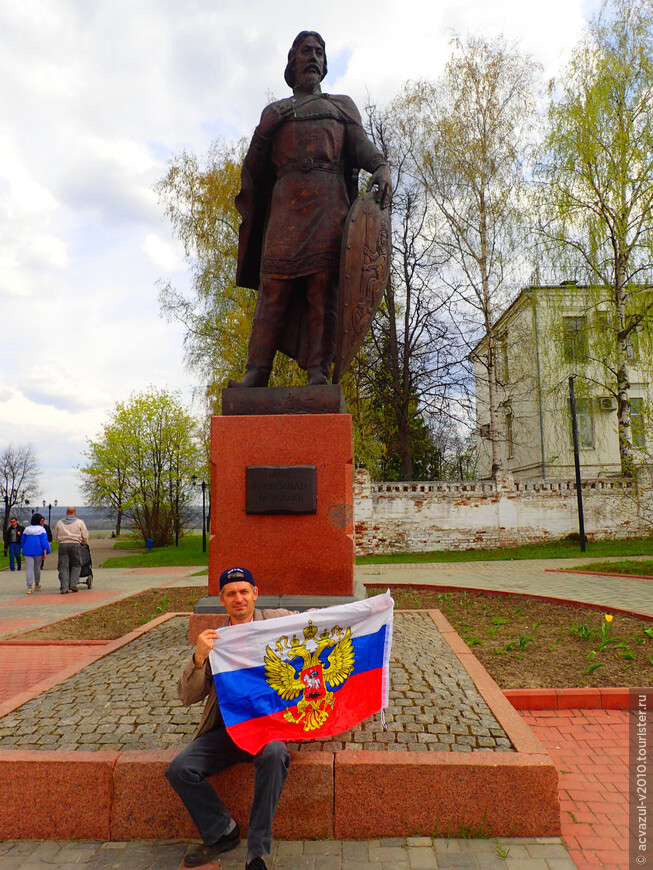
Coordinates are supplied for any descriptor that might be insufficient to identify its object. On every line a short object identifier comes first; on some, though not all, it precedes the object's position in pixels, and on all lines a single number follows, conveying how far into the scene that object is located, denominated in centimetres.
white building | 1920
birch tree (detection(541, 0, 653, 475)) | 1747
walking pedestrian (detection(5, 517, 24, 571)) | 1743
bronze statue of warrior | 479
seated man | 233
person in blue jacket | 1222
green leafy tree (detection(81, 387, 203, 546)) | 3388
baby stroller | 1248
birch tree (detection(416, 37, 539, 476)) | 1888
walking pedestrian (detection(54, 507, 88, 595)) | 1137
